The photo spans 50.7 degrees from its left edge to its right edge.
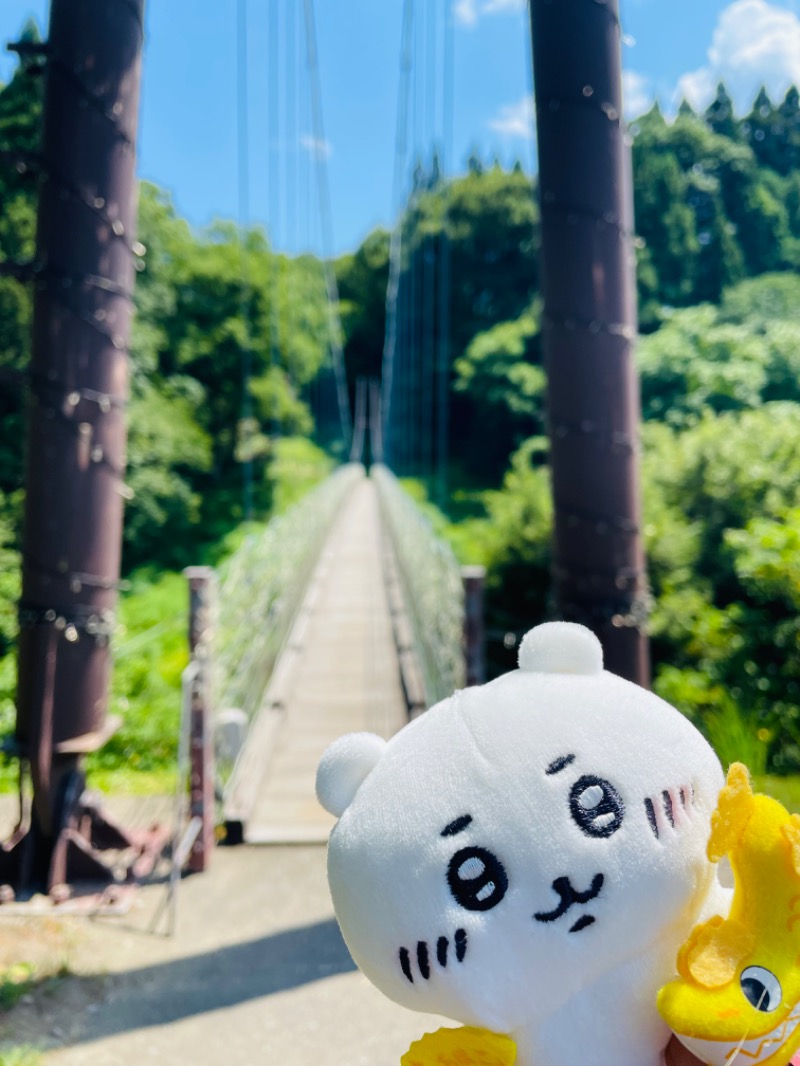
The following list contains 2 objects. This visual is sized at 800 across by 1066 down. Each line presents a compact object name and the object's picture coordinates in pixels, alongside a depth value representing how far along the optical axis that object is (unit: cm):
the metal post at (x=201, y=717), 349
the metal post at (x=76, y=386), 319
